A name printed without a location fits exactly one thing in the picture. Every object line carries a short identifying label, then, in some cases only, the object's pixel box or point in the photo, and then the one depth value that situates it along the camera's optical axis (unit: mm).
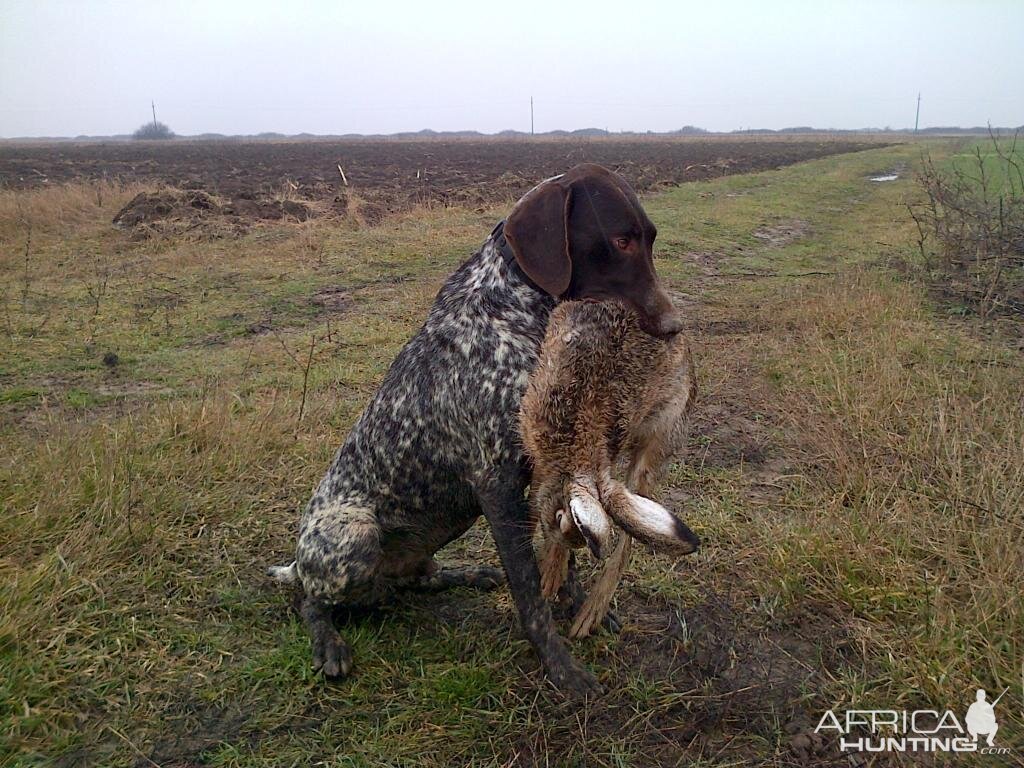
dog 2766
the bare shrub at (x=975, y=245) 8141
